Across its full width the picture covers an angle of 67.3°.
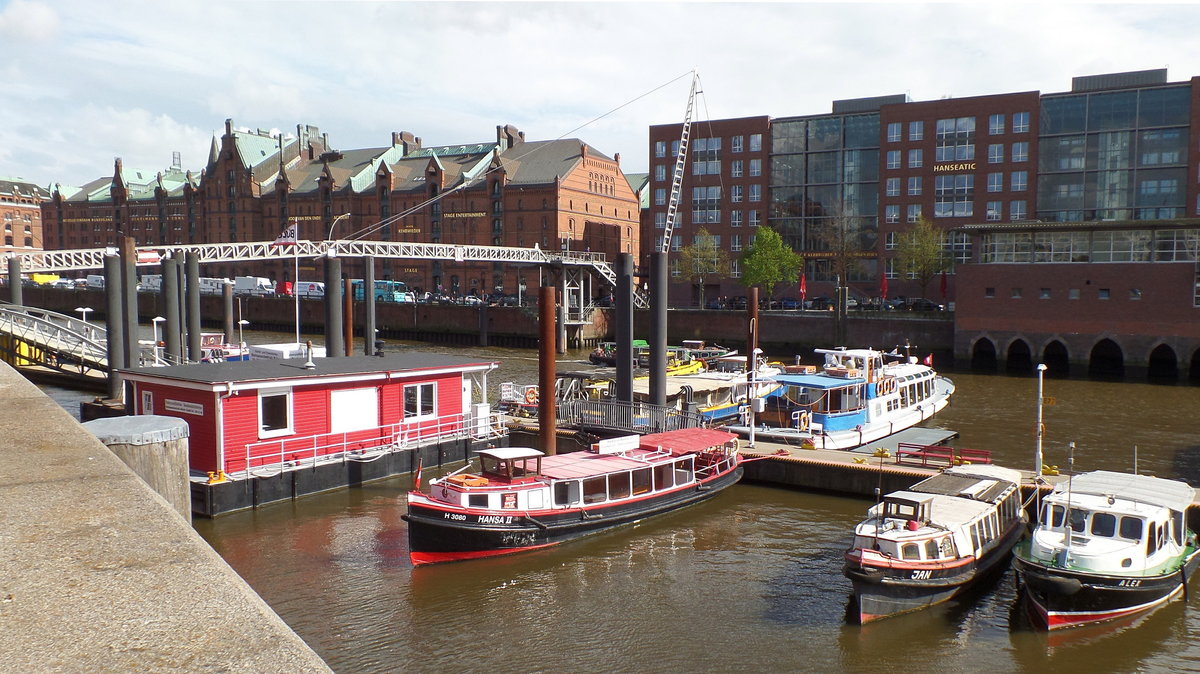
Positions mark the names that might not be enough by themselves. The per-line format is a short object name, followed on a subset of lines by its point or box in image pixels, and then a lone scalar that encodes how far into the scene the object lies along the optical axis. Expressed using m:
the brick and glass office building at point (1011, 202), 62.09
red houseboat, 26.20
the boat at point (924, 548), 18.78
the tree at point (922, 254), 85.75
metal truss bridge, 63.17
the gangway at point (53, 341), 48.44
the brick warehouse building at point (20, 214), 171.62
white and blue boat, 34.47
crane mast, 96.12
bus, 100.75
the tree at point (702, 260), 101.94
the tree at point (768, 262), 93.31
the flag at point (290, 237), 62.91
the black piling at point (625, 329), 32.81
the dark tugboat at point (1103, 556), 18.28
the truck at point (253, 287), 108.94
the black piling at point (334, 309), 42.53
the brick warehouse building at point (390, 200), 115.50
